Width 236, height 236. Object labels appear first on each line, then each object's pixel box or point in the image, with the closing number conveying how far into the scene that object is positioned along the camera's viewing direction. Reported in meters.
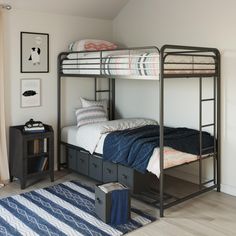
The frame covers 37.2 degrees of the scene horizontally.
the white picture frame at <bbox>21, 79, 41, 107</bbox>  4.51
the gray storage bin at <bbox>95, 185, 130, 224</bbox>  3.20
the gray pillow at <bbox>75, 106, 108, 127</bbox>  4.67
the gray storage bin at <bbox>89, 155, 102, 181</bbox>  4.18
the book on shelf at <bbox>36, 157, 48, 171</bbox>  4.41
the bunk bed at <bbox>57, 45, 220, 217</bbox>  3.40
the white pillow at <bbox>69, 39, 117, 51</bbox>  4.64
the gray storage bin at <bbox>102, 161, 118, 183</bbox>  3.96
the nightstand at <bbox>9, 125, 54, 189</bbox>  4.16
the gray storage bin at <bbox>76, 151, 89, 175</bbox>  4.39
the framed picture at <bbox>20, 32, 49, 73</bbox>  4.46
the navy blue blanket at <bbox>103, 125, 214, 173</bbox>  3.59
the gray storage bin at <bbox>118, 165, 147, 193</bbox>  3.72
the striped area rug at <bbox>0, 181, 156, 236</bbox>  3.12
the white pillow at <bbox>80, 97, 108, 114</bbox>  4.91
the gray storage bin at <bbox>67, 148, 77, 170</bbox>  4.63
